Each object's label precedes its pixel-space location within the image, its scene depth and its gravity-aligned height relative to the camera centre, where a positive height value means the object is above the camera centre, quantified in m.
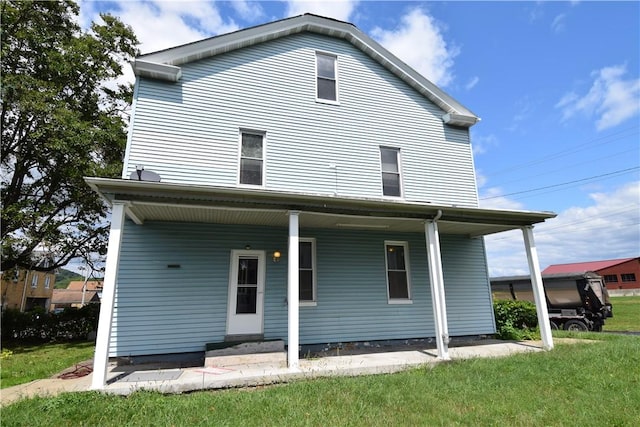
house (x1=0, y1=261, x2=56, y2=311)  29.61 +0.63
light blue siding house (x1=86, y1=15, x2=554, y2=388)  7.06 +1.76
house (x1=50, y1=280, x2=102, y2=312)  47.48 +0.02
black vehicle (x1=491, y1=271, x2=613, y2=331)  13.61 -0.57
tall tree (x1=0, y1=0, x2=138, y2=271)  12.18 +6.49
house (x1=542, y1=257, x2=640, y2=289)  37.41 +1.48
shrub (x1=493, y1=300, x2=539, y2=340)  10.55 -0.90
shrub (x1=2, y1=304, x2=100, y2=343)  13.74 -1.12
